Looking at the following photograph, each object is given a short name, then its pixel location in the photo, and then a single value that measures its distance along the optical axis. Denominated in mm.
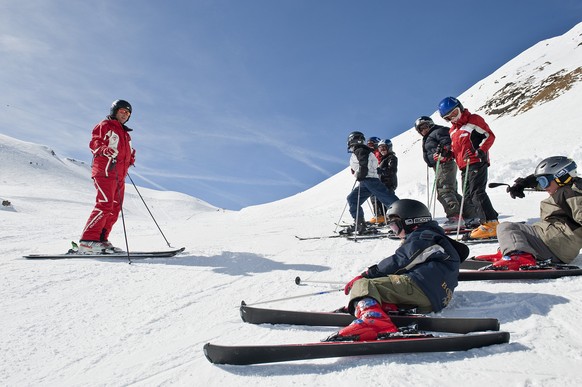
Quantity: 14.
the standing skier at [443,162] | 7824
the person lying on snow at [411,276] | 2992
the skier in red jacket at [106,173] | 6512
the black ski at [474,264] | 4707
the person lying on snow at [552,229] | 4230
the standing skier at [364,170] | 8305
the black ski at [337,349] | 2462
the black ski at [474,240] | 6336
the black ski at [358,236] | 7844
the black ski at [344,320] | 2832
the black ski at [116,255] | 6219
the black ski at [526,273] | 3924
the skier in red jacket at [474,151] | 6709
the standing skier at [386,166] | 11164
